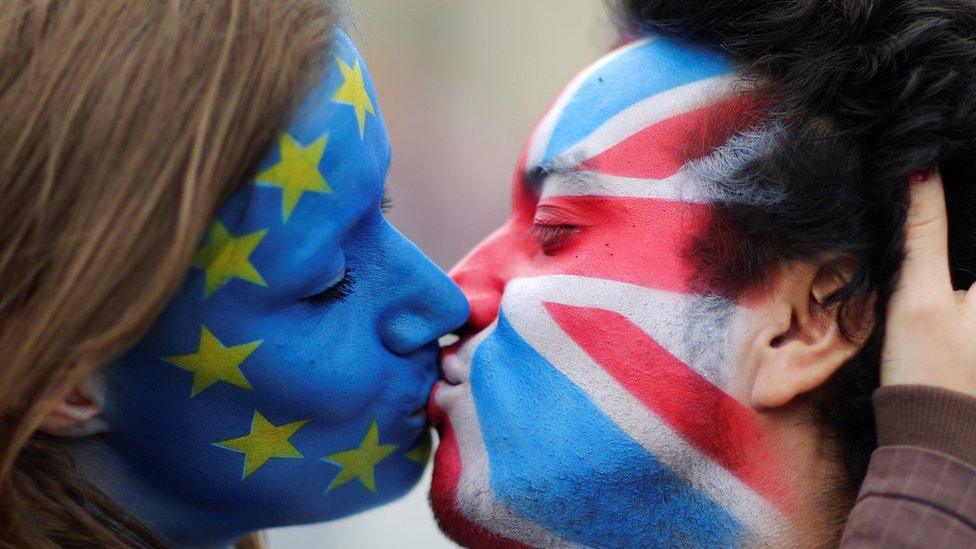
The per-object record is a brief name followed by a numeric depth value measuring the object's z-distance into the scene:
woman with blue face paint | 0.81
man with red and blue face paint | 0.87
